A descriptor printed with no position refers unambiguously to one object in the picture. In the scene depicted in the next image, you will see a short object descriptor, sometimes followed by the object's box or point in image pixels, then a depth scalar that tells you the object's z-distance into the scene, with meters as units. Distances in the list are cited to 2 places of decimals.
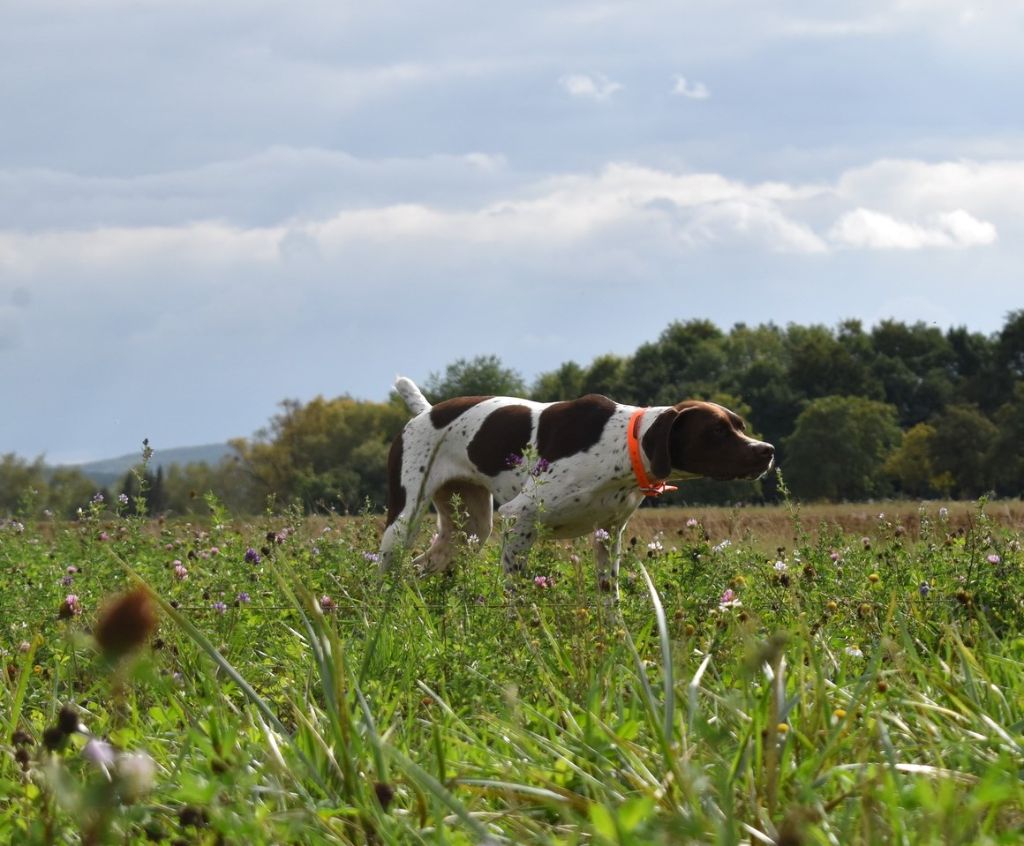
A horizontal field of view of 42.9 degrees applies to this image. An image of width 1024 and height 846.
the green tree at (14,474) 116.54
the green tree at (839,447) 61.78
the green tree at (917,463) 61.06
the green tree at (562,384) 75.69
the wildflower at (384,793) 2.58
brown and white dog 7.50
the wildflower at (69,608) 3.96
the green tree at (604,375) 70.77
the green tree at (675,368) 68.19
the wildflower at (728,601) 5.26
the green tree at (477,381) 72.94
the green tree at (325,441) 83.69
